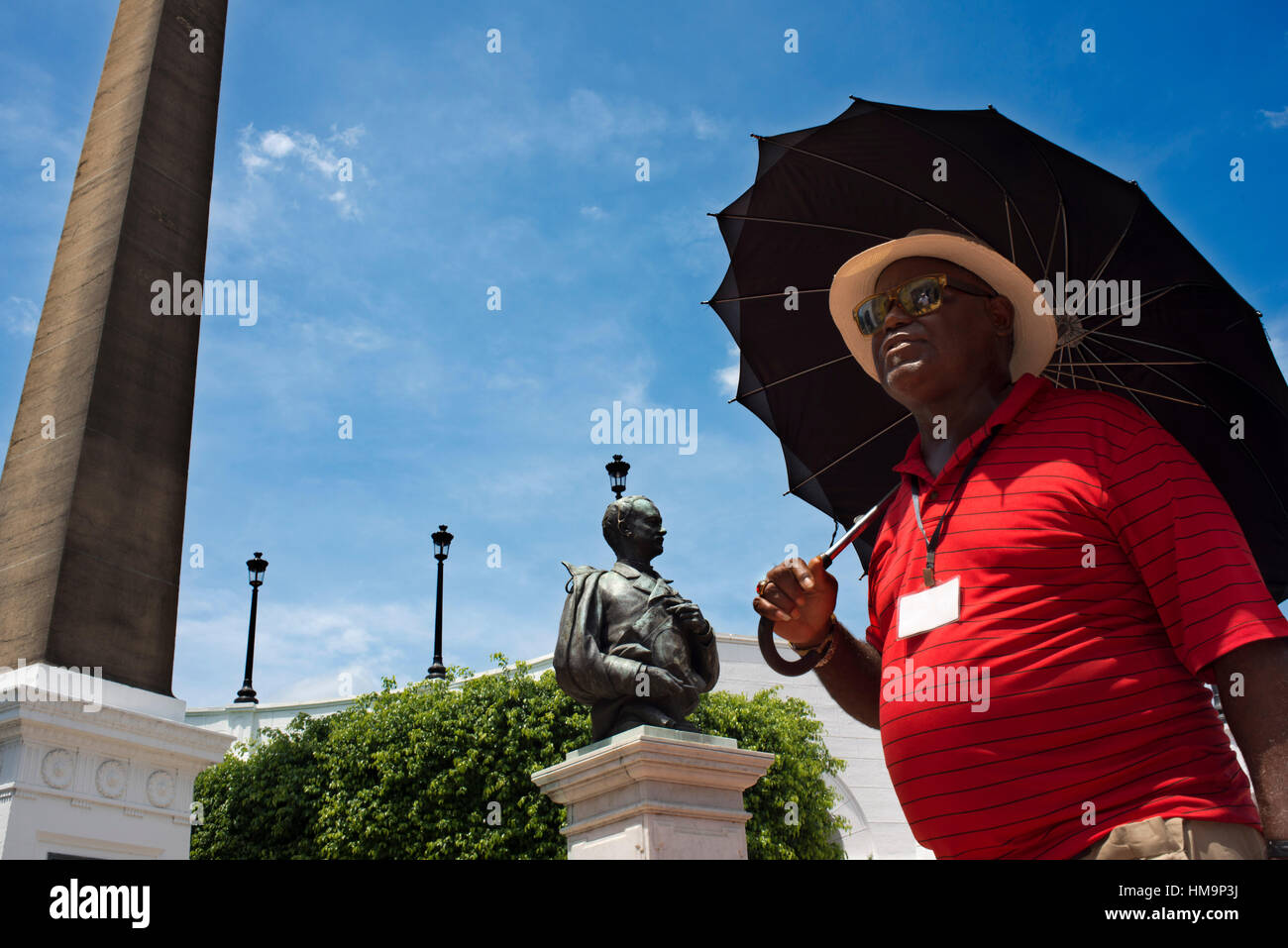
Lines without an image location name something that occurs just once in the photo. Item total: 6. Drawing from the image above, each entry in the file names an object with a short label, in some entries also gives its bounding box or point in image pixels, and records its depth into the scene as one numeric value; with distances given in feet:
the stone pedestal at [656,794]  24.58
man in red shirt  7.05
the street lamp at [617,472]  73.82
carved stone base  24.57
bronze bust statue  26.37
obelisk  28.60
